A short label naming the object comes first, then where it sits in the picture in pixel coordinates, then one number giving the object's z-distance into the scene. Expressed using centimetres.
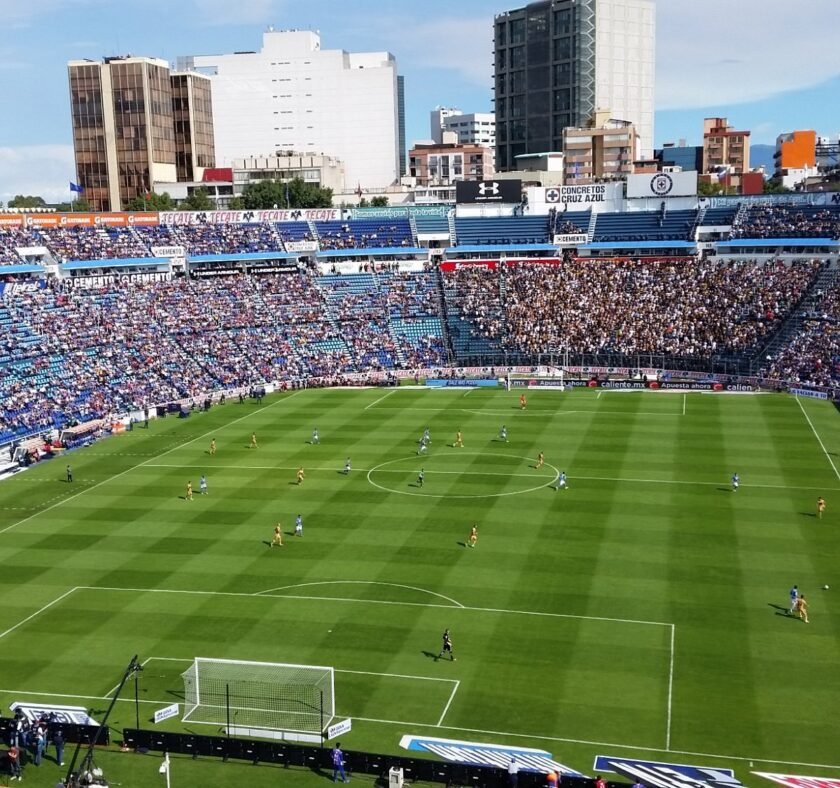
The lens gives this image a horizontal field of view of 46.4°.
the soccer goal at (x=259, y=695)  3016
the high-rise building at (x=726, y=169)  17498
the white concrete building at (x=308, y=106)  18425
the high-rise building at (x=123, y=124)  16038
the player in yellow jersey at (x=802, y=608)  3547
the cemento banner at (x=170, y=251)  9736
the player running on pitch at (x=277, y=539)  4493
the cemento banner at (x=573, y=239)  10638
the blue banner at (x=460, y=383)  8602
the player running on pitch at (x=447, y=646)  3341
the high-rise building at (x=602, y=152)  15425
